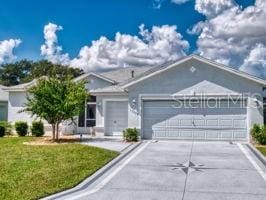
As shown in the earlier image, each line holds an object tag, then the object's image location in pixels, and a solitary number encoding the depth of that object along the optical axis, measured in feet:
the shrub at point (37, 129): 47.24
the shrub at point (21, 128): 48.17
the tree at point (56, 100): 39.31
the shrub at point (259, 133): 37.30
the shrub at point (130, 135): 40.97
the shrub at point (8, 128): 49.54
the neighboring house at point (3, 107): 63.33
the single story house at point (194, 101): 39.97
